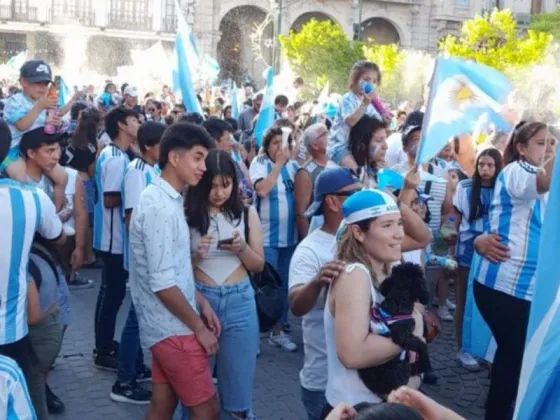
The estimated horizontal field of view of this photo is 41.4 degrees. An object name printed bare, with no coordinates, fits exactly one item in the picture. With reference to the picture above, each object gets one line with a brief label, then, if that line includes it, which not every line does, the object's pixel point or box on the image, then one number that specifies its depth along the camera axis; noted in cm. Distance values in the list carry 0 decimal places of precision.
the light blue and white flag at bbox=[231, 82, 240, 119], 1415
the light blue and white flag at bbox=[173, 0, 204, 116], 720
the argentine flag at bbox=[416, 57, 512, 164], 365
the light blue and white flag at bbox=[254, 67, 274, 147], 920
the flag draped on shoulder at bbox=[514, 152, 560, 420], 167
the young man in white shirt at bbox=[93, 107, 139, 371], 534
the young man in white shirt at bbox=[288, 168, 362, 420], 319
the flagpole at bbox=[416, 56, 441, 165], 361
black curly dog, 260
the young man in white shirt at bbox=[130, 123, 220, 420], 329
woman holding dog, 256
